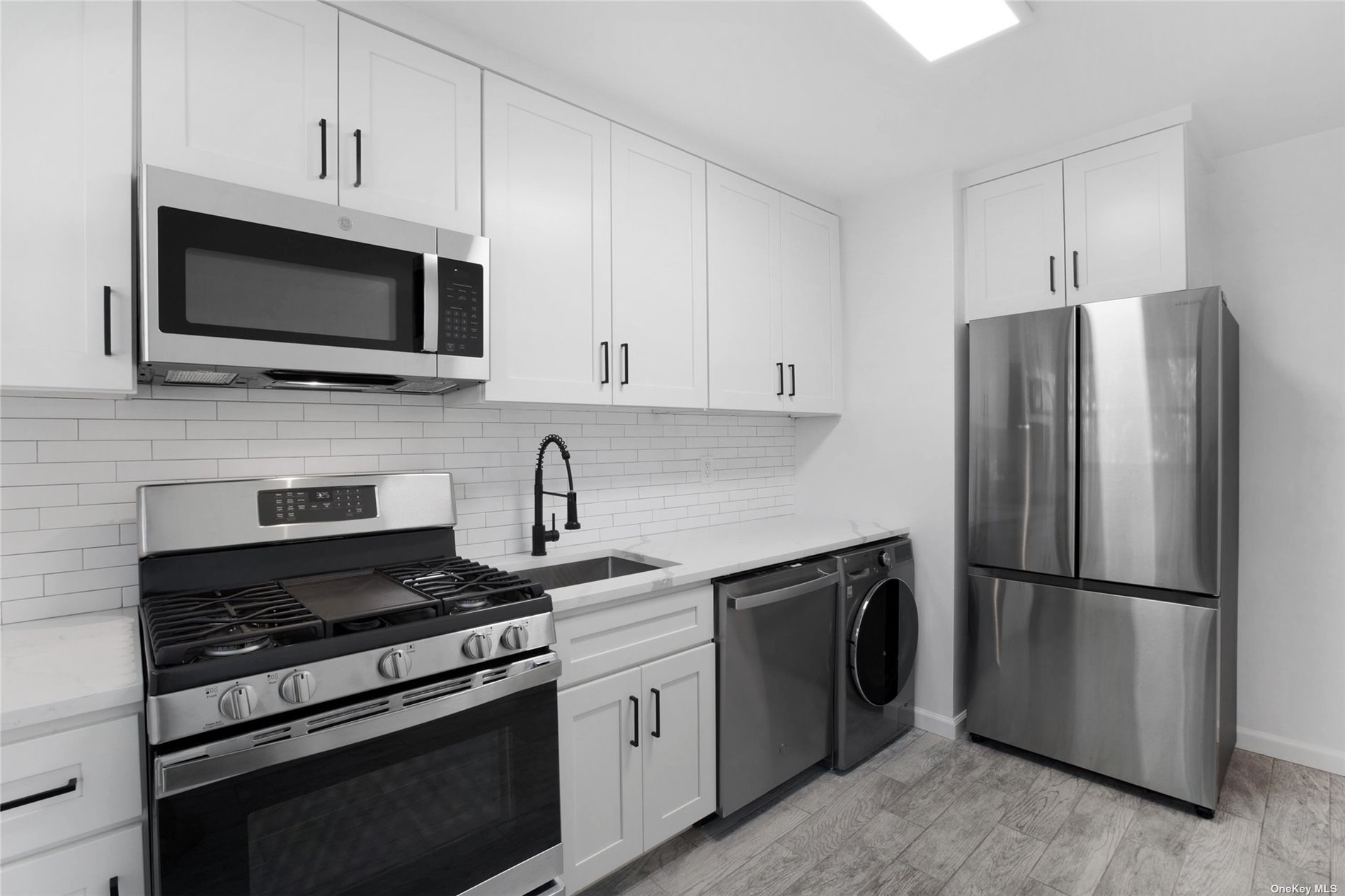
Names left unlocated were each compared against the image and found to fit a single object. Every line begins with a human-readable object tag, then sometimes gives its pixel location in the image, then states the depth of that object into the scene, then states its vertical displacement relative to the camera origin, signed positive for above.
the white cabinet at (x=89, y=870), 1.09 -0.71
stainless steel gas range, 1.19 -0.51
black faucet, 2.25 -0.23
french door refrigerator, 2.31 -0.35
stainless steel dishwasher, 2.21 -0.80
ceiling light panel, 1.84 +1.20
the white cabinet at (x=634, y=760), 1.83 -0.92
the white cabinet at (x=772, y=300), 2.75 +0.65
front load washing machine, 2.63 -0.84
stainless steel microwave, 1.46 +0.38
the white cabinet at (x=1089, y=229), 2.50 +0.87
